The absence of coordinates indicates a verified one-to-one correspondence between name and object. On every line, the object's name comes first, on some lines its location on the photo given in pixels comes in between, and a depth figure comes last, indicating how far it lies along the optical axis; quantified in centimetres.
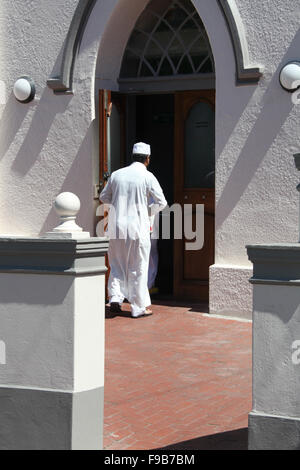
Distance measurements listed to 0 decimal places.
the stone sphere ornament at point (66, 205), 946
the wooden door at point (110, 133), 1887
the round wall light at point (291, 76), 1623
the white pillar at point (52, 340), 899
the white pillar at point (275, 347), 843
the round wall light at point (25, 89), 1936
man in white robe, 1717
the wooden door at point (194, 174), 1899
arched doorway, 1890
